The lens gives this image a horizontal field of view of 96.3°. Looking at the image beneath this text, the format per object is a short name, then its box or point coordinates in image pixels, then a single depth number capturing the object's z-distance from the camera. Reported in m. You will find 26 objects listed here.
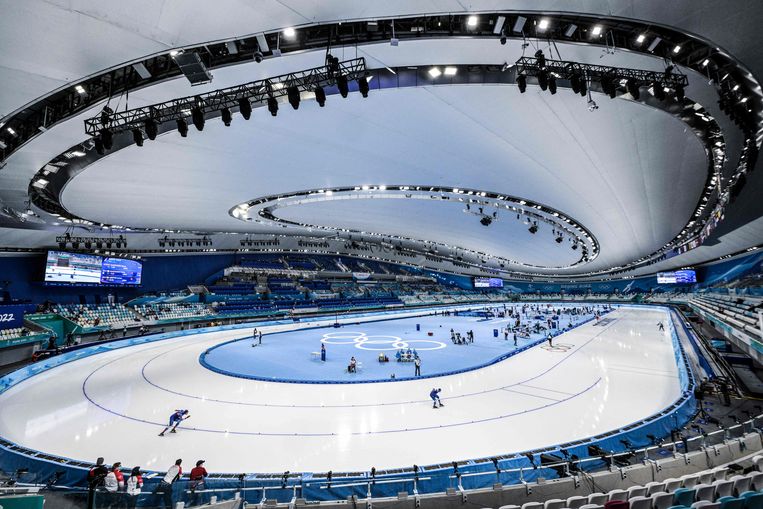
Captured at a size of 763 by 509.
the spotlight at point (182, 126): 9.88
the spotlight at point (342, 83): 8.02
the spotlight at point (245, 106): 9.03
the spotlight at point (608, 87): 8.11
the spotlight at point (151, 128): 9.70
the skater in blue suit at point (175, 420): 9.76
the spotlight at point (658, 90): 8.01
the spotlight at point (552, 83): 7.52
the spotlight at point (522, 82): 7.71
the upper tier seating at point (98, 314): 25.98
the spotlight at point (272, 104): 9.12
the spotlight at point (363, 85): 8.29
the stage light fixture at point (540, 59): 7.19
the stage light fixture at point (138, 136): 10.12
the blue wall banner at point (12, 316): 18.92
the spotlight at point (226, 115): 9.59
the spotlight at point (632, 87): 8.05
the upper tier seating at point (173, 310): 32.91
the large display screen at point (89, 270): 27.84
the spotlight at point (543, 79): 7.39
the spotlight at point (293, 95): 8.70
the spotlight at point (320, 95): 8.53
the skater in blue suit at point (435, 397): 11.52
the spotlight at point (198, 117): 9.39
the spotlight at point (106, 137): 9.55
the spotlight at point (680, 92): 7.83
